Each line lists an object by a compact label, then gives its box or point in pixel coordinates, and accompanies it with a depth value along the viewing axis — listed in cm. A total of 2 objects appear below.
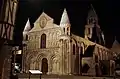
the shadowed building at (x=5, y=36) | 1304
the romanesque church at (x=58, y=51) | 3544
